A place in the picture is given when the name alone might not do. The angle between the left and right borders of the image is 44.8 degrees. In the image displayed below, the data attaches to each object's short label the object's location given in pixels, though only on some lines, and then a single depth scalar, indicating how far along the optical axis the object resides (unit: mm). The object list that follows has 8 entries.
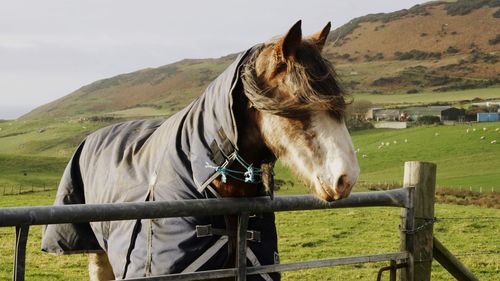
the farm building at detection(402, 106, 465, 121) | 90500
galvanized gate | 2934
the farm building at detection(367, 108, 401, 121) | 94625
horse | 3111
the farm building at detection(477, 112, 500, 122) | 87144
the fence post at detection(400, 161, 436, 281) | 4449
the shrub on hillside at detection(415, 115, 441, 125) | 85688
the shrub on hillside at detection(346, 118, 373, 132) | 84094
